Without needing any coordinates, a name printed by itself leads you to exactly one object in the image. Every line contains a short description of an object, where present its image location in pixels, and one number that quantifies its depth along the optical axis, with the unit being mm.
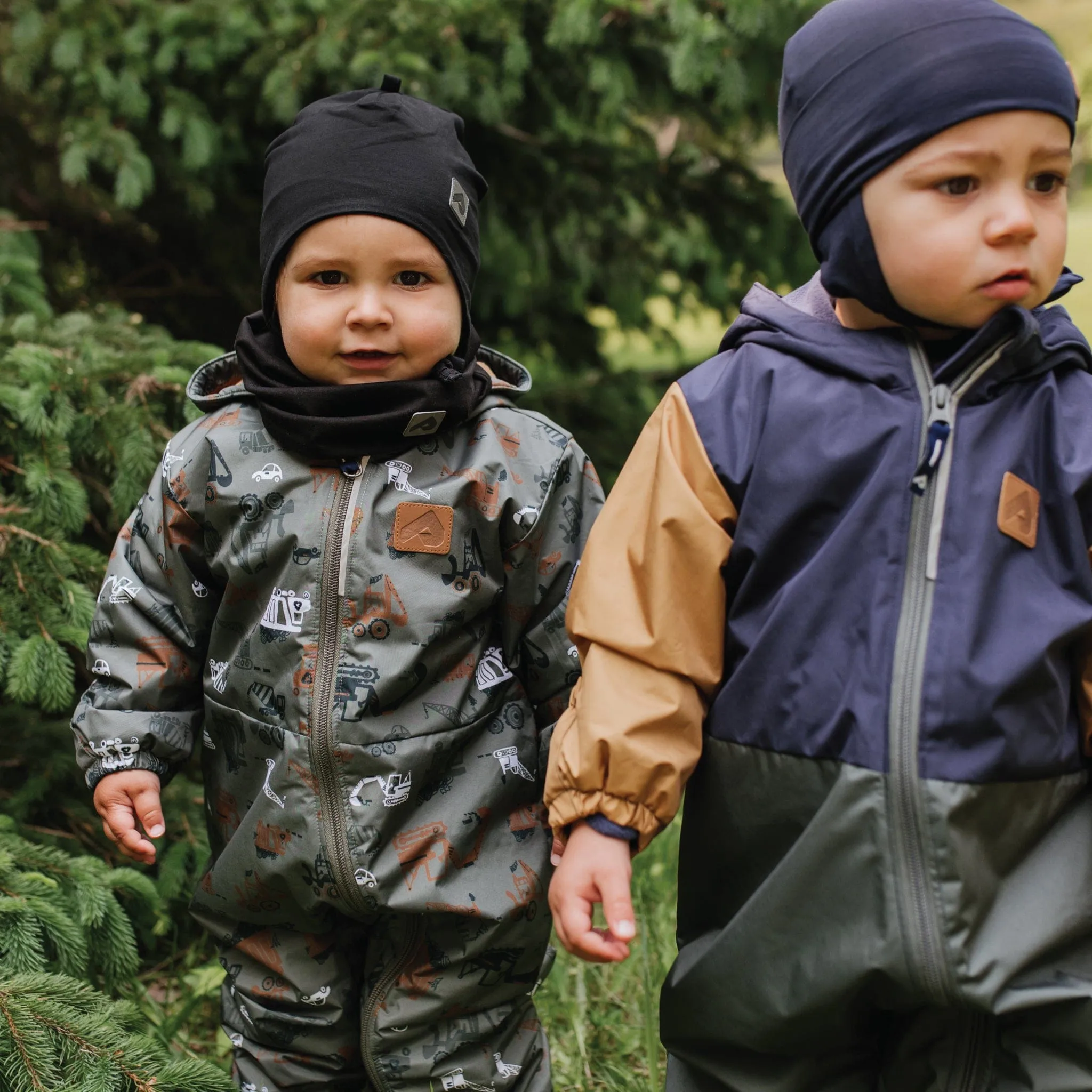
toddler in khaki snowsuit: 2113
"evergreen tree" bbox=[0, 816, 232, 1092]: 2045
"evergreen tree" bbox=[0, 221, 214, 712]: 2609
